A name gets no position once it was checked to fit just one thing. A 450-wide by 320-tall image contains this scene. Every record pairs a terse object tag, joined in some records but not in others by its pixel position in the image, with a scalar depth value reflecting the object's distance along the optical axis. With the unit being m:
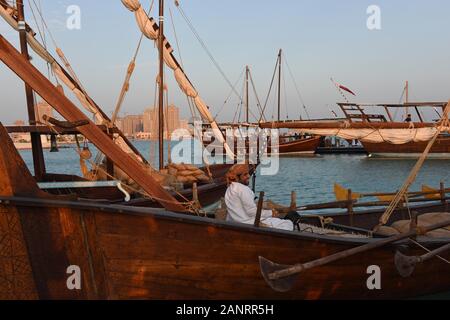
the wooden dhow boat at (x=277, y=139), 58.06
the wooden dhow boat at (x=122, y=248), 5.34
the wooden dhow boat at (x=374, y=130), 17.77
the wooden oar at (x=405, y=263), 6.24
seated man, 6.42
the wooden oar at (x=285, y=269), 5.52
